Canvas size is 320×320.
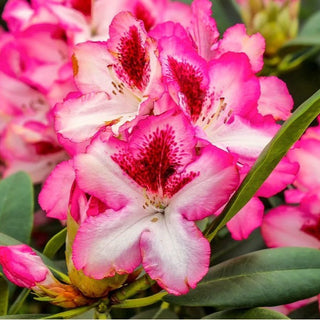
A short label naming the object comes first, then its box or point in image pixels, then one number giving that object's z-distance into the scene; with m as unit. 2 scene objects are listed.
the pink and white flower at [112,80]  0.49
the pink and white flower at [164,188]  0.47
